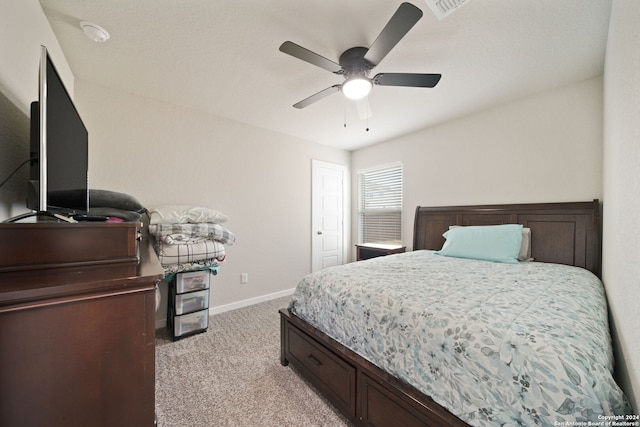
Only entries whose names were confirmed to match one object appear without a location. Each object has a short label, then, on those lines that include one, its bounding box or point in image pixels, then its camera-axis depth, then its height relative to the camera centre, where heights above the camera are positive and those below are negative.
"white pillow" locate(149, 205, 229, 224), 2.30 -0.04
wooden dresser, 0.60 -0.37
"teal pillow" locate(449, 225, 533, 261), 2.43 -0.32
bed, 0.80 -0.54
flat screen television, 0.88 +0.26
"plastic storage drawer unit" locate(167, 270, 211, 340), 2.32 -0.91
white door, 3.97 -0.02
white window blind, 3.86 +0.15
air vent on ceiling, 1.37 +1.21
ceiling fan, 1.47 +1.02
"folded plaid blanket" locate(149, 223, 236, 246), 2.24 -0.21
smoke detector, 1.60 +1.22
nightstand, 3.41 -0.54
